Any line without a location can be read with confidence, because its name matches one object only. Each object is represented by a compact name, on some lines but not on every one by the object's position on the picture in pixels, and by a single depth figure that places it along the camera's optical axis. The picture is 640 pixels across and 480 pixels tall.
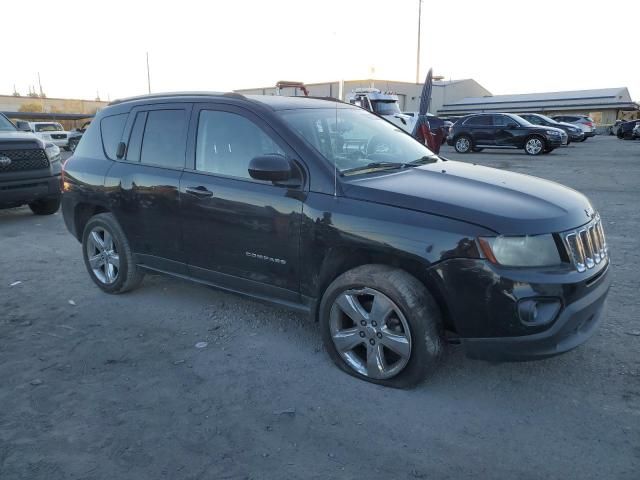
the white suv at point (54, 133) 25.77
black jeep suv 2.80
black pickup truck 7.86
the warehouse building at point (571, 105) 53.50
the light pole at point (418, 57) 46.50
